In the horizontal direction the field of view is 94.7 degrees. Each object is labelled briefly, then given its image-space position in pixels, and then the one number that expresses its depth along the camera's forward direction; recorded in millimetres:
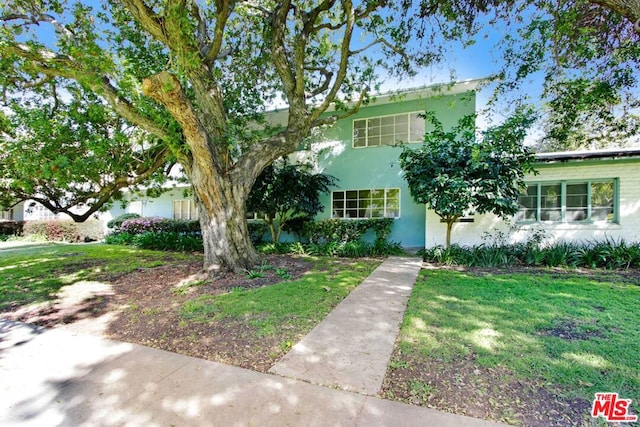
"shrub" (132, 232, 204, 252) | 12062
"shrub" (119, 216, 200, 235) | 15709
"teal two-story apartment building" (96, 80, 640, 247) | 8867
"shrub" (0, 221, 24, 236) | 18458
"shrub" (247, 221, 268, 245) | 13586
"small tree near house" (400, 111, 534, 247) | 8094
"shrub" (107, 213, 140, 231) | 17406
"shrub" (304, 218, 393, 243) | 11414
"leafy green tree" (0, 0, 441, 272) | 6121
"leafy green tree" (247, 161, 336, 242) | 11250
